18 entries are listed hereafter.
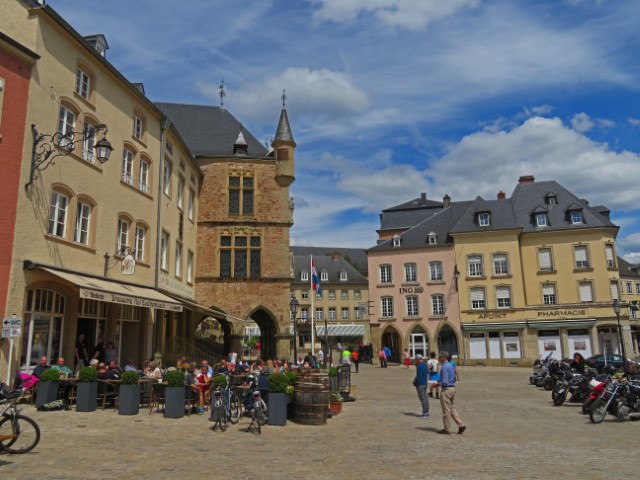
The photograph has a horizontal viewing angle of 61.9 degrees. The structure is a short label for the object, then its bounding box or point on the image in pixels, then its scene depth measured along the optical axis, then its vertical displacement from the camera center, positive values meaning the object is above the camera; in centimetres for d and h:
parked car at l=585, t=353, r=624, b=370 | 2658 -77
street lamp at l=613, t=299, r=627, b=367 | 2510 +180
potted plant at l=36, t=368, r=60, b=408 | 1164 -67
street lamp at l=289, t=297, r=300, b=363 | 2215 +178
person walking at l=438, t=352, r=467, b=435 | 1057 -94
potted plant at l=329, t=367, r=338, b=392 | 1468 -79
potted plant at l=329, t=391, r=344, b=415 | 1339 -133
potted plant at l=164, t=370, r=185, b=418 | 1173 -94
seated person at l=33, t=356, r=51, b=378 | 1232 -31
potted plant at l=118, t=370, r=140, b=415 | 1180 -89
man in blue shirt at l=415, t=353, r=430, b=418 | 1321 -89
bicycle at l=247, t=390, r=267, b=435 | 1018 -121
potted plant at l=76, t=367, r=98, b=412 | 1183 -80
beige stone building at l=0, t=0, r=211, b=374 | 1321 +432
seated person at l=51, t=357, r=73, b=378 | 1221 -36
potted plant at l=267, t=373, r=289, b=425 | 1127 -114
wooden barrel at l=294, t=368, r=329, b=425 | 1143 -105
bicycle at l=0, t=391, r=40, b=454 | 757 -106
